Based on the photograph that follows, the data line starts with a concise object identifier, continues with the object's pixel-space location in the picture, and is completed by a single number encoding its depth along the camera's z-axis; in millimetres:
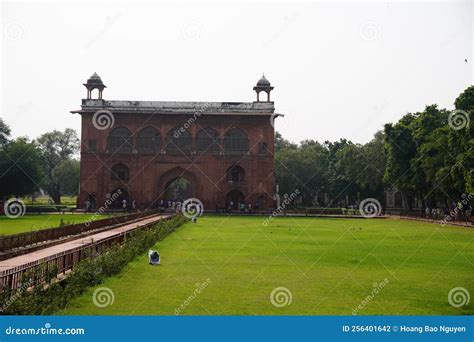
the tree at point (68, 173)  70062
